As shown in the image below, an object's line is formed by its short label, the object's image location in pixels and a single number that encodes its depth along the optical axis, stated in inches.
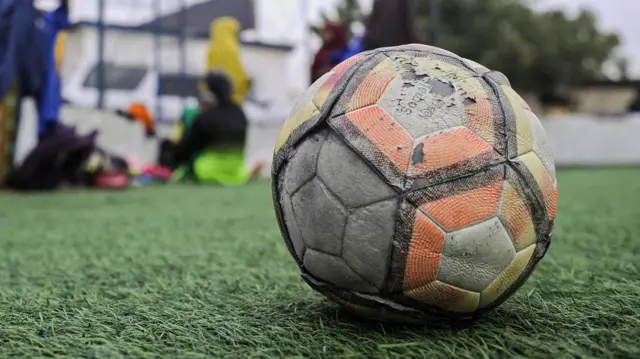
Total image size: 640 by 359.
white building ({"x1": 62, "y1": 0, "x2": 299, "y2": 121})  437.7
